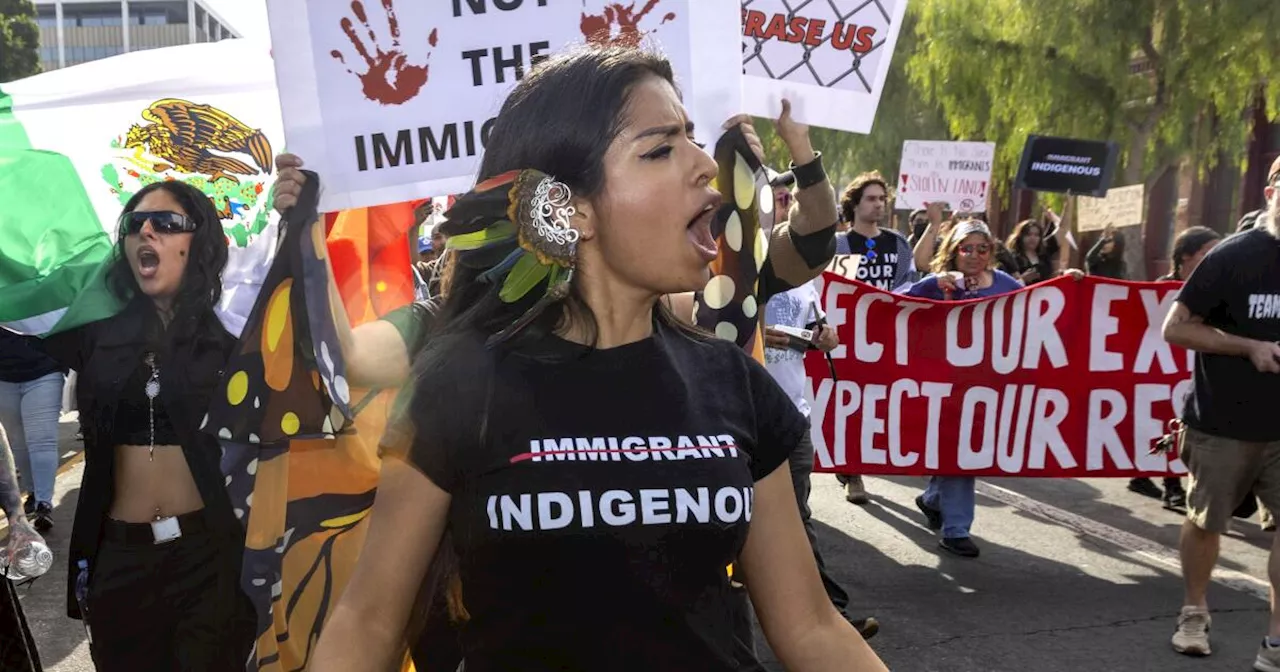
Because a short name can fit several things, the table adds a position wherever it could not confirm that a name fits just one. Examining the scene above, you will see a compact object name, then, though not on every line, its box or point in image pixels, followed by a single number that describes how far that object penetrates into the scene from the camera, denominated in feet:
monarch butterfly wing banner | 8.78
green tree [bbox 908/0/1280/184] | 60.75
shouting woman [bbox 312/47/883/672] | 5.82
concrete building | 355.15
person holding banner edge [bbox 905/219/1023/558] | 24.85
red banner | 24.71
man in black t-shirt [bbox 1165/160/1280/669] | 16.85
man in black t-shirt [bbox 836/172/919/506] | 27.76
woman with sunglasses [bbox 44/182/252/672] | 11.96
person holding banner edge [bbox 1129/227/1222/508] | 25.16
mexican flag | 13.43
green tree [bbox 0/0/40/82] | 108.47
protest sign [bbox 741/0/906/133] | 12.80
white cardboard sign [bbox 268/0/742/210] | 9.82
